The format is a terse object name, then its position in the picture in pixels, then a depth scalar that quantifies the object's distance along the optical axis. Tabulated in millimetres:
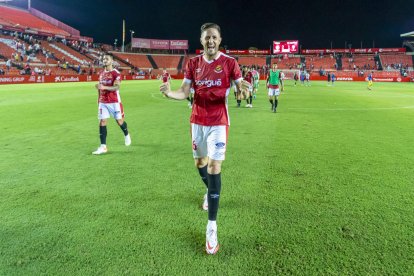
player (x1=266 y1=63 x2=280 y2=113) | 14648
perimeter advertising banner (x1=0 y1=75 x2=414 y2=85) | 35653
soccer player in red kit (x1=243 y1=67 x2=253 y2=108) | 17641
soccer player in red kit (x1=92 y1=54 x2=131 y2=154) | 7656
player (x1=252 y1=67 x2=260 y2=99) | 22891
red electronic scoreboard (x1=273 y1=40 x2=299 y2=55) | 70250
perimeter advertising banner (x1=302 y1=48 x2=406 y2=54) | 74062
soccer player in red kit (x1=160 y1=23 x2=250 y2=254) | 3736
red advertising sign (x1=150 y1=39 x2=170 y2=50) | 88562
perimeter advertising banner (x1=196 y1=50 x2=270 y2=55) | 84750
